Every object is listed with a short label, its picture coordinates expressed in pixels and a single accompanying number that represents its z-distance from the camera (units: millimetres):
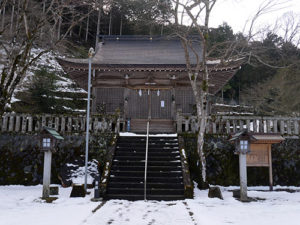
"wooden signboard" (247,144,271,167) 8750
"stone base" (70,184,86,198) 7555
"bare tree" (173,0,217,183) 9164
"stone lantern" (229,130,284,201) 7672
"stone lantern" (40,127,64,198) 7602
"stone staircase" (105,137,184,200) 7832
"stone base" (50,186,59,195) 7859
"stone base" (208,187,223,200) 7660
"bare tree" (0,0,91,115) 9016
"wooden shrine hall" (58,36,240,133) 14836
